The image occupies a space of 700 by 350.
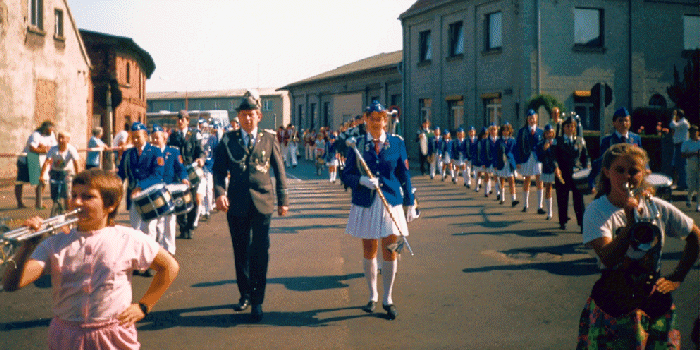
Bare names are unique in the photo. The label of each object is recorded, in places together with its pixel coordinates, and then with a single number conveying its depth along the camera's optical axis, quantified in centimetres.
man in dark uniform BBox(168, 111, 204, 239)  1264
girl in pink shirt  311
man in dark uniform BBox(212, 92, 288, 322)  655
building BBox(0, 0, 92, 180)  2253
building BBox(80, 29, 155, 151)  4303
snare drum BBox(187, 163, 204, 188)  943
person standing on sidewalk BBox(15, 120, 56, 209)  1537
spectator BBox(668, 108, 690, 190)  1770
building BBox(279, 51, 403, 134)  4256
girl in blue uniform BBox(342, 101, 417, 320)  656
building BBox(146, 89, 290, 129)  9575
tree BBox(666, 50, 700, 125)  2575
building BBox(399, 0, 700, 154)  2891
